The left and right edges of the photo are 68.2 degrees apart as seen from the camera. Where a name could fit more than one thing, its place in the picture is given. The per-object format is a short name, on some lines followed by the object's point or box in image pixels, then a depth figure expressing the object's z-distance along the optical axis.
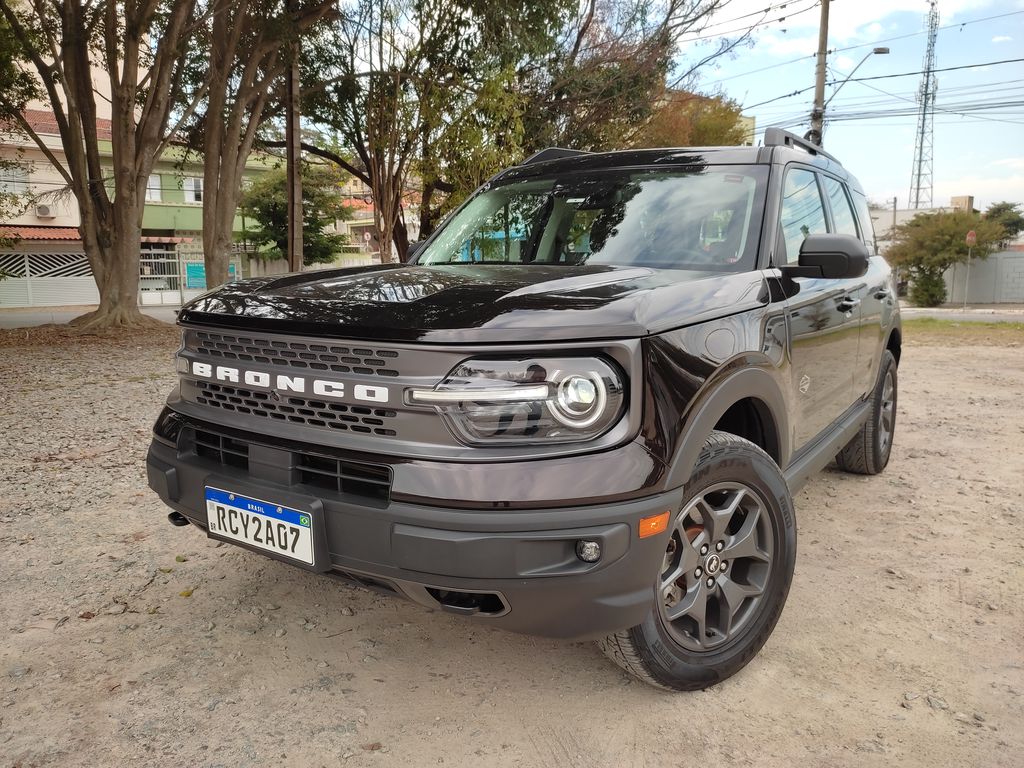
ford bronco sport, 1.89
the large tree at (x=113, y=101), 11.52
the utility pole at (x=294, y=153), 10.95
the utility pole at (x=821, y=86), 18.64
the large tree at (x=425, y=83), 12.97
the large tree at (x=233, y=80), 11.23
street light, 18.62
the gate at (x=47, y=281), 30.09
